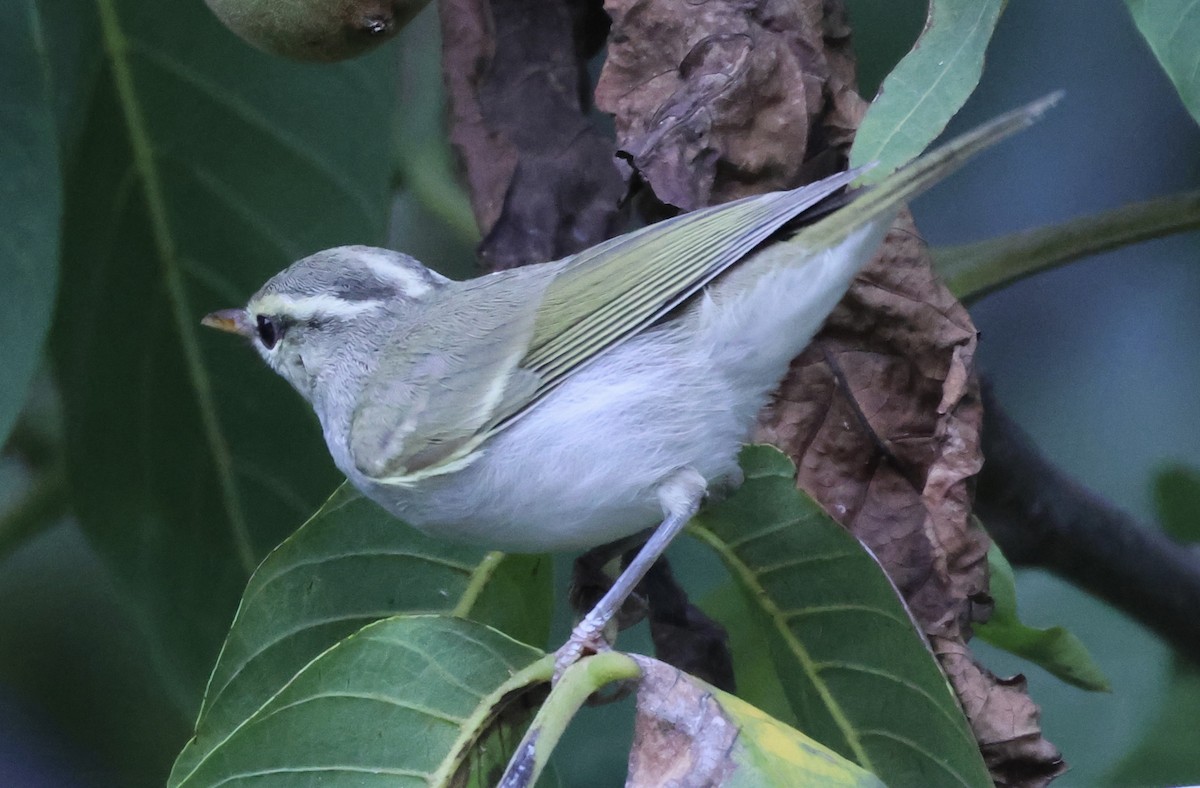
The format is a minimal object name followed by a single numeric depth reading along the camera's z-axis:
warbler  2.02
